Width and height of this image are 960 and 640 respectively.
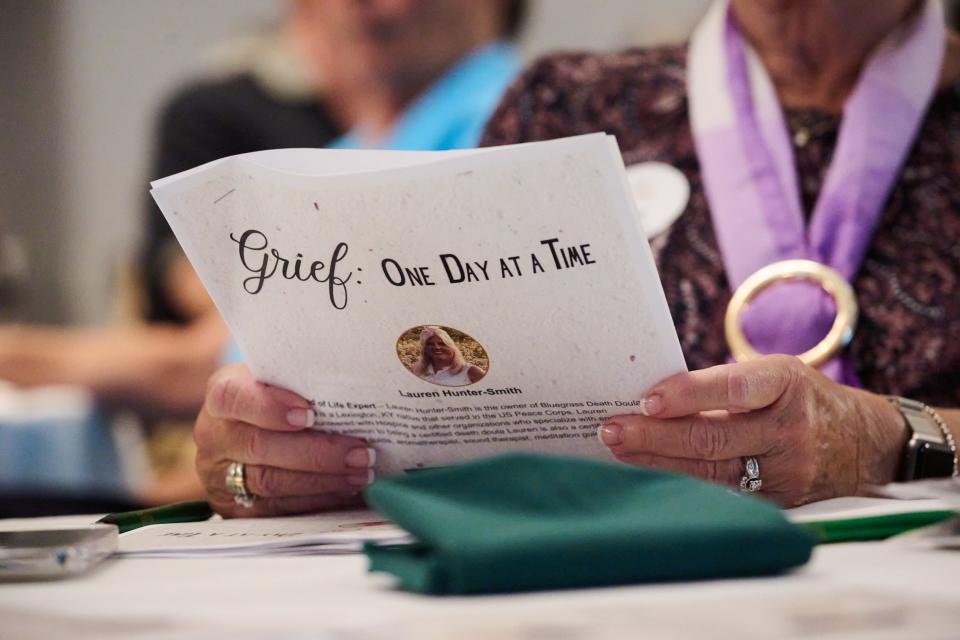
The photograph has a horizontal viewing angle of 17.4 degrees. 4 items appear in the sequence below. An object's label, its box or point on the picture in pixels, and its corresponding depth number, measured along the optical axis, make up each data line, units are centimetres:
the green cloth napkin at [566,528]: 121
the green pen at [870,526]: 133
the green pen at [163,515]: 144
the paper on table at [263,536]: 133
